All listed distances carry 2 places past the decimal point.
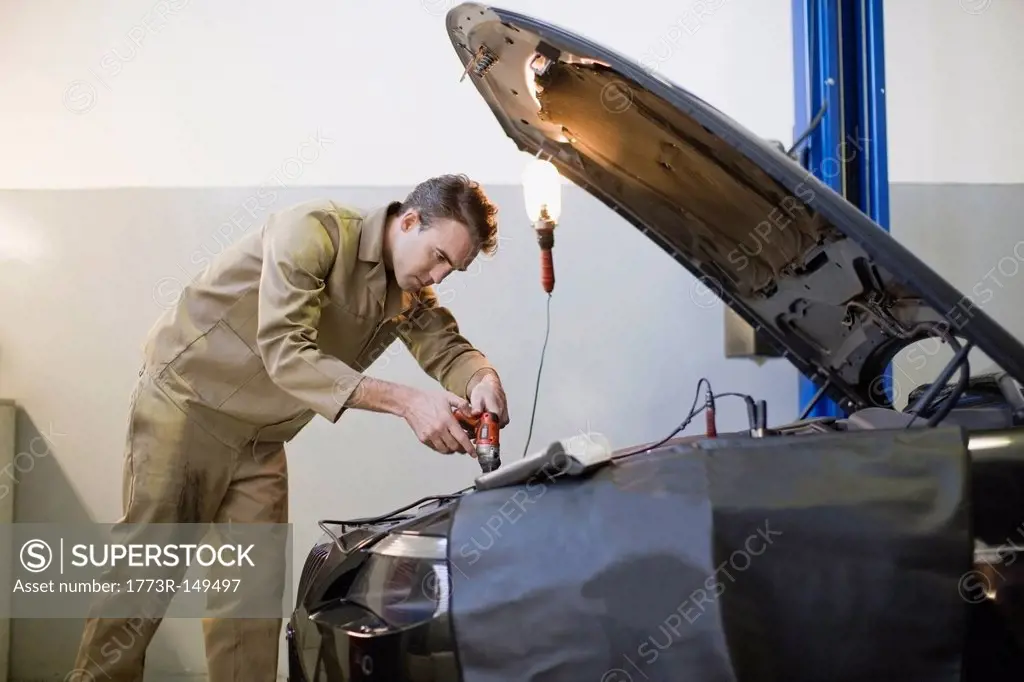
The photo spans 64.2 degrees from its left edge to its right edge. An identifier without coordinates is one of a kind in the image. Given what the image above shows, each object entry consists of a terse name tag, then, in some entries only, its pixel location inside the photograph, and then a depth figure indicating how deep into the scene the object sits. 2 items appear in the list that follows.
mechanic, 2.05
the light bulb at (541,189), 3.00
